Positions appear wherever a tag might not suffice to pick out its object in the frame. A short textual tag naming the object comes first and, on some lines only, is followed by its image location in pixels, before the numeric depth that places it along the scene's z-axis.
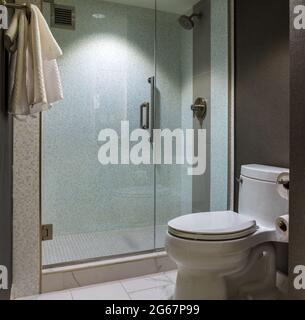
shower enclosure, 2.20
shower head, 2.43
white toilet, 1.36
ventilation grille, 2.00
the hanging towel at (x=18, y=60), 1.25
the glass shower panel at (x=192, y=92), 2.22
